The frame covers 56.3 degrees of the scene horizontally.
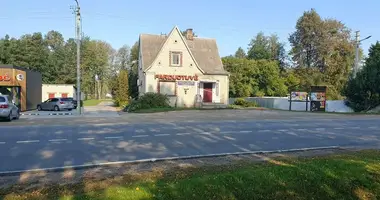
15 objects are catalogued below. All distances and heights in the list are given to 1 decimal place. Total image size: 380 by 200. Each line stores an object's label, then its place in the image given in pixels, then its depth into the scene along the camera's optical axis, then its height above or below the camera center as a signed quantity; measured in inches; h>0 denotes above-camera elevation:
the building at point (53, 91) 2401.6 -3.5
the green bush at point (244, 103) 1630.5 -48.5
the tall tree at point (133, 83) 2348.7 +56.2
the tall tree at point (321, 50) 2532.0 +323.4
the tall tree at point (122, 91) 1960.4 +1.2
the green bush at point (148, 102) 1342.3 -40.8
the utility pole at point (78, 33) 1182.9 +193.7
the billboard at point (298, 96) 1476.5 -12.0
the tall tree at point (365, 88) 1350.9 +22.8
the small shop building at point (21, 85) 1312.7 +20.8
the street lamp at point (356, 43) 1516.2 +224.5
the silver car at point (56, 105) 1581.0 -65.1
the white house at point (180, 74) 1550.2 +80.2
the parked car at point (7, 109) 842.5 -45.6
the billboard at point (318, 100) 1370.6 -25.6
